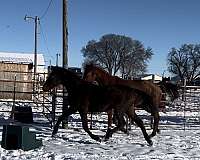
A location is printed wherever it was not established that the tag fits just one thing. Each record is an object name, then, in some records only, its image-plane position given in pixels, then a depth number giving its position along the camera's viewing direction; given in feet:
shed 86.53
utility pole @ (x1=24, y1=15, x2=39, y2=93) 120.03
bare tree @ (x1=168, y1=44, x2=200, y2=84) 303.89
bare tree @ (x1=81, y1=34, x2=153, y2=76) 277.85
